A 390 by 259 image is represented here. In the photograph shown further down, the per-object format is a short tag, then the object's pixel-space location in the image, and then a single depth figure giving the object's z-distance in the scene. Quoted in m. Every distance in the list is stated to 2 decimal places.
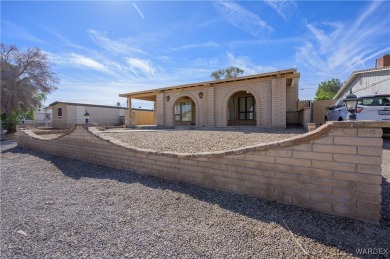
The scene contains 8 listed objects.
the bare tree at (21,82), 17.56
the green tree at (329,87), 36.47
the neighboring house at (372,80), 13.58
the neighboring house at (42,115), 36.31
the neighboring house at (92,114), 24.67
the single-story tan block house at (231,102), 10.24
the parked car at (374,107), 6.71
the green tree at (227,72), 32.84
